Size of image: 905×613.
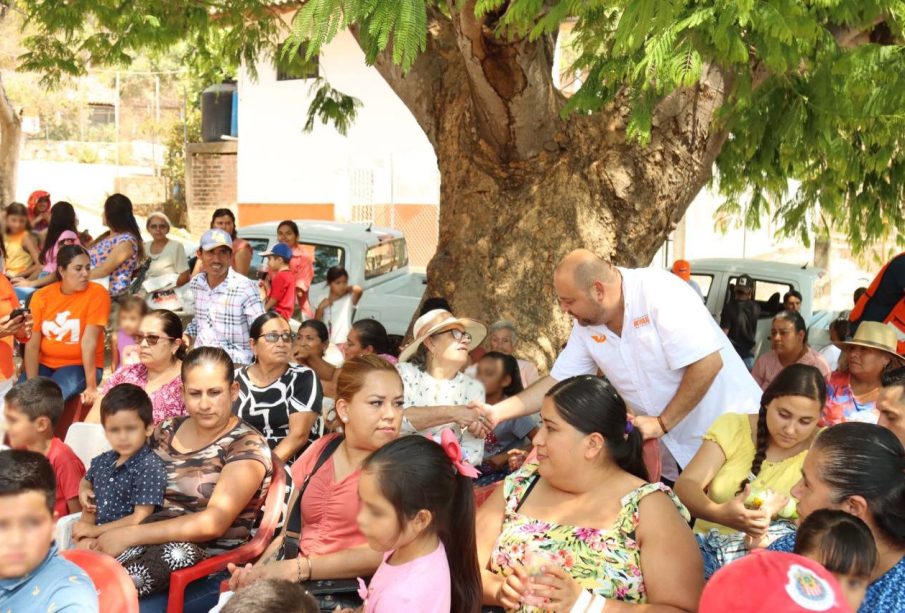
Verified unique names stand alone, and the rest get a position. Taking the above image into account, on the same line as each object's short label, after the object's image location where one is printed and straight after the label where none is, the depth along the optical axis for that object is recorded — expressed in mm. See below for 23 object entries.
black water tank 24453
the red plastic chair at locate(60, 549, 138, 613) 3275
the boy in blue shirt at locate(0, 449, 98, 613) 2883
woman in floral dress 3002
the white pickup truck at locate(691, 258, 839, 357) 10195
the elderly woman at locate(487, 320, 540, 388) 6441
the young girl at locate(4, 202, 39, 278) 10102
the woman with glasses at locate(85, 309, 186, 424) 5402
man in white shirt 4293
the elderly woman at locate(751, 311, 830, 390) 7270
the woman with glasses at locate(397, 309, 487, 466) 4969
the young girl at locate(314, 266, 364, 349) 9289
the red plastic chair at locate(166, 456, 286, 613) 3885
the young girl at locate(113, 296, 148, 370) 6477
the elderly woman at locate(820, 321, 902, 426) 5281
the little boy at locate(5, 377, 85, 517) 4699
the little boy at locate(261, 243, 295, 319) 8930
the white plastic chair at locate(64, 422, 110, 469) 5145
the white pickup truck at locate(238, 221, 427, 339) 10062
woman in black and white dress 5152
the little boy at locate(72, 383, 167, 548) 4195
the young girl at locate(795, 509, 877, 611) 2570
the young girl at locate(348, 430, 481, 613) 3062
